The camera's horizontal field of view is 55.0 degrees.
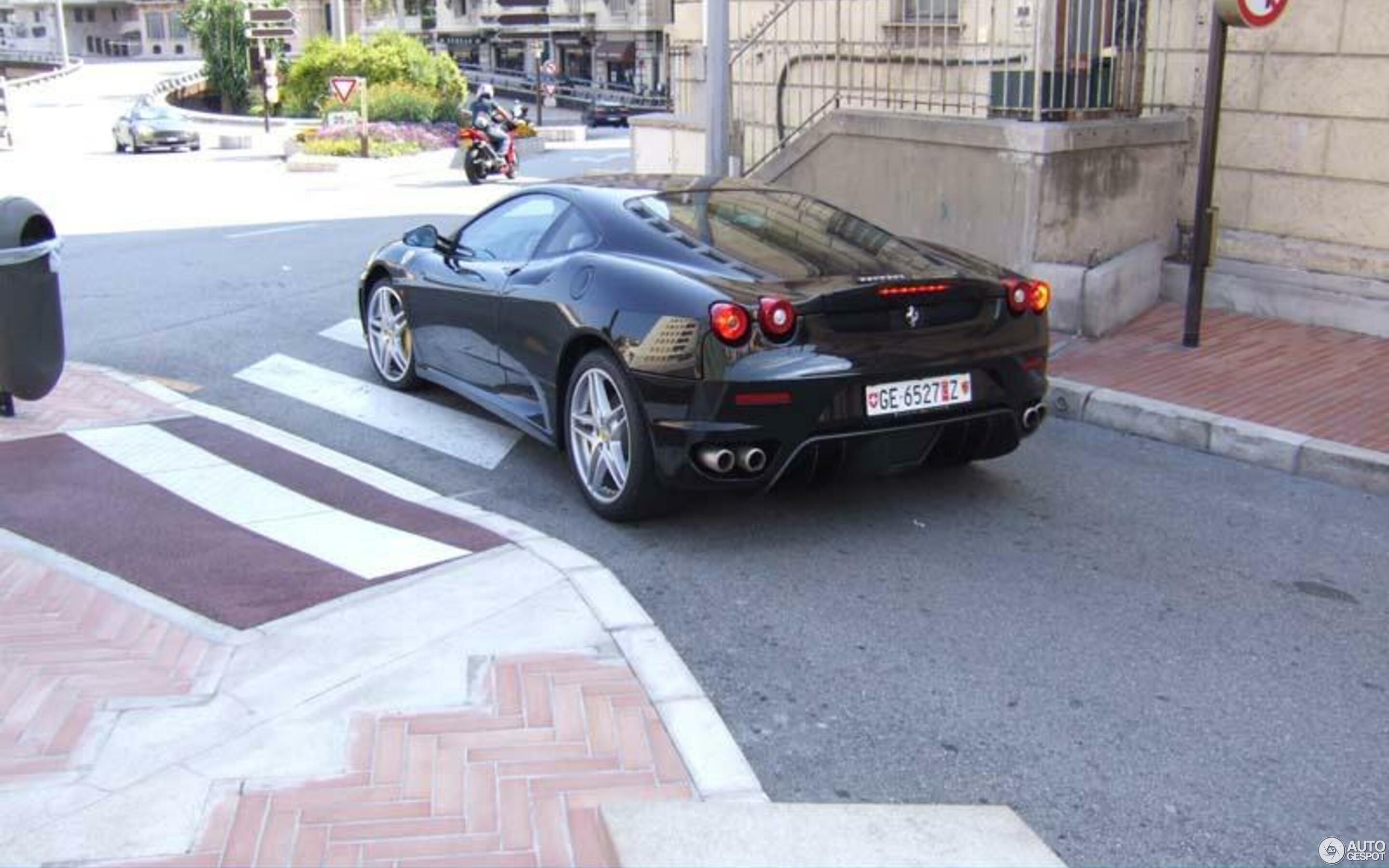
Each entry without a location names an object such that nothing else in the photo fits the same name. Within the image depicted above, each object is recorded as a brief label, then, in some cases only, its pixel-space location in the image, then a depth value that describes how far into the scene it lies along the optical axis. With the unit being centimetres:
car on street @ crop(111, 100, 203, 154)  3500
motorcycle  2372
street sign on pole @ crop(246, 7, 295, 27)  3769
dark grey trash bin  706
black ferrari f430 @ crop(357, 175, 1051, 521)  518
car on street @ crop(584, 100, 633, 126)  5394
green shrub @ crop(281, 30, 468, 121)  3606
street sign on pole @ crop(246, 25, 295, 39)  3719
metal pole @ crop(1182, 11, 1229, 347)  800
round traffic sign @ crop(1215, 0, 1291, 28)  775
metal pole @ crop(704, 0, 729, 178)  1004
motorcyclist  2400
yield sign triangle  2948
